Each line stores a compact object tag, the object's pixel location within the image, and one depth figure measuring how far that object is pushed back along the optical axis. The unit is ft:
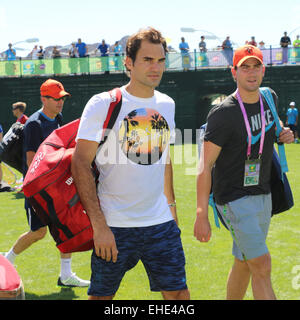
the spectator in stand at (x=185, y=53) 88.33
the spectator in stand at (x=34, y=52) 90.23
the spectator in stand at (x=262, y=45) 87.99
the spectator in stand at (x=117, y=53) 87.20
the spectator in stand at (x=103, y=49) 86.74
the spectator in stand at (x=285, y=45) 87.30
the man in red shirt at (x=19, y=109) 34.45
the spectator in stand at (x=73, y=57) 86.17
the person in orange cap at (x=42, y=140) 17.61
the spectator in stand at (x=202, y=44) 89.67
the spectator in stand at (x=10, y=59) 86.79
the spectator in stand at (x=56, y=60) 85.45
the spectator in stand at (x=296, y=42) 87.61
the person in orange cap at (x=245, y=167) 12.65
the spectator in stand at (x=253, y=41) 90.62
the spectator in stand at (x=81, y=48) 86.43
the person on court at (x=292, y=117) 83.05
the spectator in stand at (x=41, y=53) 88.07
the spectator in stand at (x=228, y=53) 87.51
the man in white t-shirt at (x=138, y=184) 10.71
